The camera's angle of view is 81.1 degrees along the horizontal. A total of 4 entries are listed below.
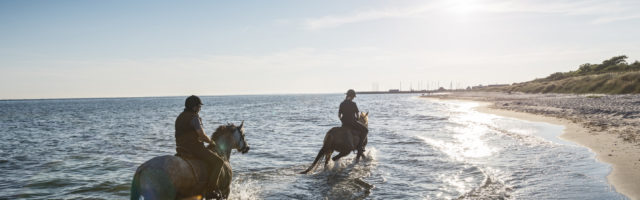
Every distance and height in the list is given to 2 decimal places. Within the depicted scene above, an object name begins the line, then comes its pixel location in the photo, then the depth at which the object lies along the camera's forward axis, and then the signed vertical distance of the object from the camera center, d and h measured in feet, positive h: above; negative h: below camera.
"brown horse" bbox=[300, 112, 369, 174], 41.50 -5.73
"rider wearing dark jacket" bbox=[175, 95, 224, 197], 22.52 -2.39
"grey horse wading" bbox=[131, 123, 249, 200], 20.15 -4.72
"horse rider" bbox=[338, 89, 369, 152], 42.98 -2.43
